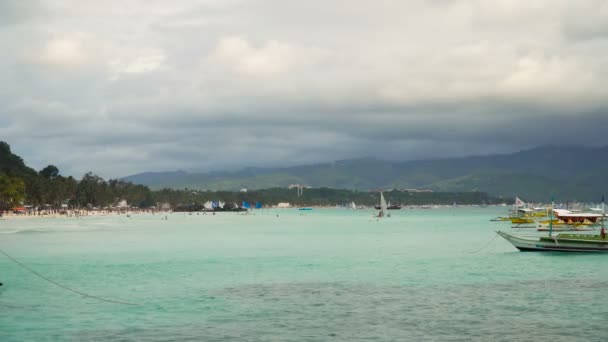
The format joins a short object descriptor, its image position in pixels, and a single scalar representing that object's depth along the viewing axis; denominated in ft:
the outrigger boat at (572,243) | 260.21
